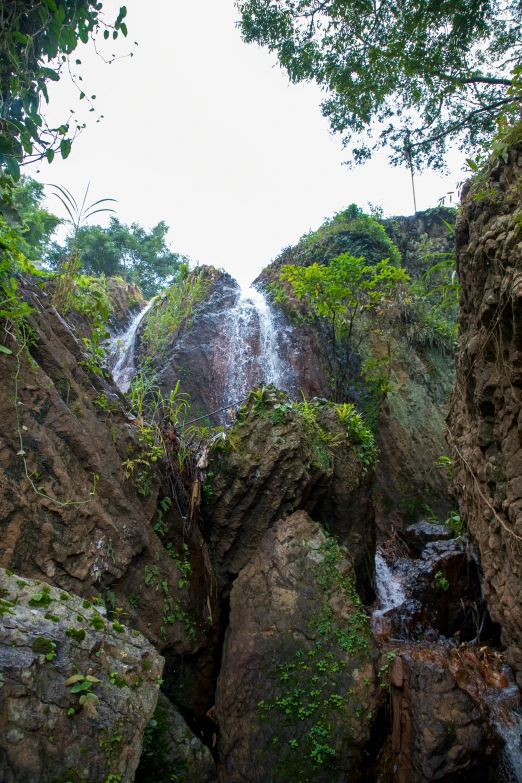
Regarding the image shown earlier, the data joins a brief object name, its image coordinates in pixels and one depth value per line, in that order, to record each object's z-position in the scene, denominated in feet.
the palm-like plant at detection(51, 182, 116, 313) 13.57
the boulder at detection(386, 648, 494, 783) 10.58
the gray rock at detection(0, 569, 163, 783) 6.29
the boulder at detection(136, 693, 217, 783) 9.22
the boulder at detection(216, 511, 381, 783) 10.89
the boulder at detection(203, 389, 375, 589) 15.72
